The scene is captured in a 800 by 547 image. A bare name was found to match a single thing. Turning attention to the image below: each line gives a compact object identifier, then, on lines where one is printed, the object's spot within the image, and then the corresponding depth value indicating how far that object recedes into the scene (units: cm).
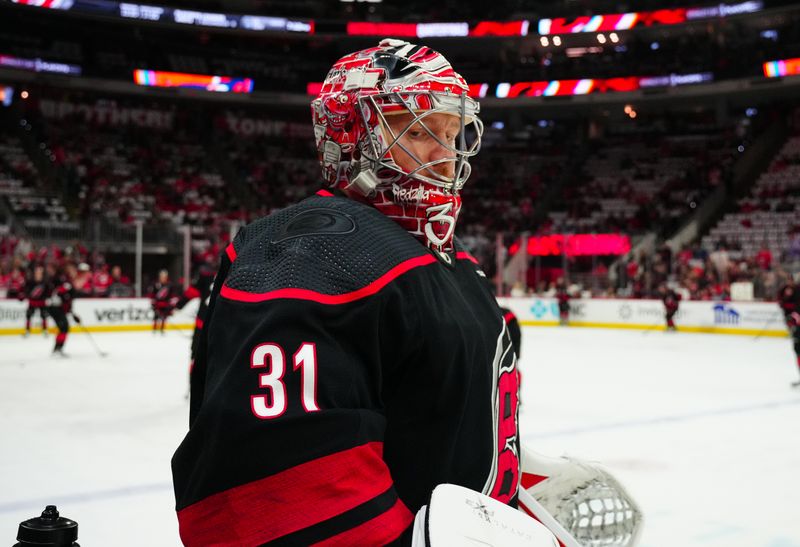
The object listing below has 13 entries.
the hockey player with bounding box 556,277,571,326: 1823
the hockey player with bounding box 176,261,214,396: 669
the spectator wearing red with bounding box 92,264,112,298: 1552
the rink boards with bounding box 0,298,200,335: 1424
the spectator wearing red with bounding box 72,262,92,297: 1533
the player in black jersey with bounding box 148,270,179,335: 1444
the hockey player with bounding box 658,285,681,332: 1596
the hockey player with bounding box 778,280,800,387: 832
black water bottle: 146
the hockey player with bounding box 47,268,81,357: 1096
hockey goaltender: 97
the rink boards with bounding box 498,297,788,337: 1535
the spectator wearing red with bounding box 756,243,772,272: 1600
